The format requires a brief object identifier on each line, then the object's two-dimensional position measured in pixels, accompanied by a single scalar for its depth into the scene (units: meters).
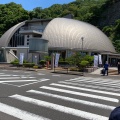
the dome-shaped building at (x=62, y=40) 28.00
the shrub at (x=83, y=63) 17.49
